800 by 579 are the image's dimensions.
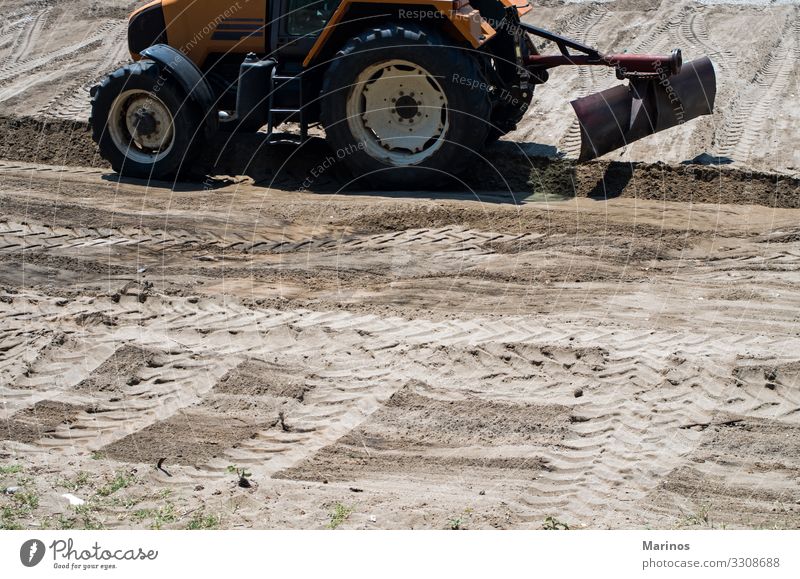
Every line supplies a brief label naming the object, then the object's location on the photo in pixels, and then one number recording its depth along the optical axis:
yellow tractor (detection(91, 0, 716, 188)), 21.27
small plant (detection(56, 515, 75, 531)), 11.07
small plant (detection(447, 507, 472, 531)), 11.07
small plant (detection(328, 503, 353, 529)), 11.13
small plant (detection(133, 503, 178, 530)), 11.20
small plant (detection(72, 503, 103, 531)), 11.11
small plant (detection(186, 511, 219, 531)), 11.05
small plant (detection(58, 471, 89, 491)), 12.05
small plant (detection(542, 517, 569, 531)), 11.02
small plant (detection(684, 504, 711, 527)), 11.24
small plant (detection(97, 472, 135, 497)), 11.98
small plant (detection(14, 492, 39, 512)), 11.52
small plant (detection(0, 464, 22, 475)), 12.39
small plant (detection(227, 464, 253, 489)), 12.13
